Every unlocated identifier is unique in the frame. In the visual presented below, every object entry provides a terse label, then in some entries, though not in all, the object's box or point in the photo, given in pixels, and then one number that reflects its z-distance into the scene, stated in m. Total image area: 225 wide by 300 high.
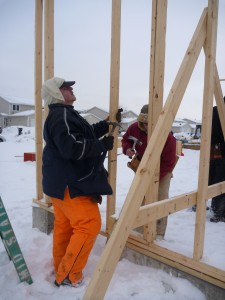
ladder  2.39
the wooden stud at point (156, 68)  2.58
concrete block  3.60
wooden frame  1.65
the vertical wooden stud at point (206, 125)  2.43
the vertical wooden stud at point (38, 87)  3.58
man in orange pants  2.35
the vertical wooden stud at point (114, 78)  2.80
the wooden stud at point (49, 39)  3.36
